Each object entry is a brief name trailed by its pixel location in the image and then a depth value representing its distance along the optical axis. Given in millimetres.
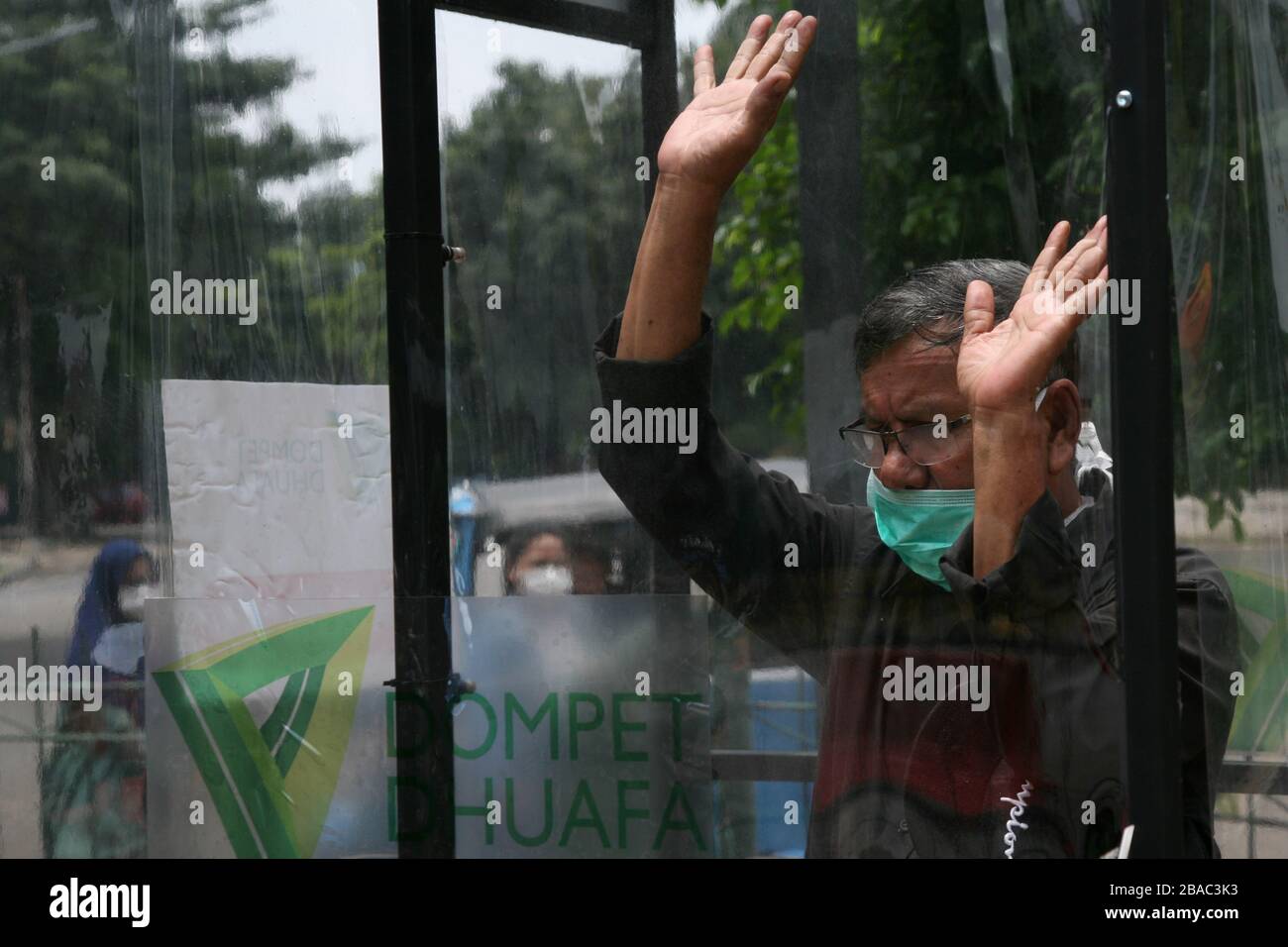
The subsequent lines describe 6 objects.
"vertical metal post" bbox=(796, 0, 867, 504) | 2463
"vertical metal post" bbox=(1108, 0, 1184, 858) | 2006
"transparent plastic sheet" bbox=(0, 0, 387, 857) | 2633
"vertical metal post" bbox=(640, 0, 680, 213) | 2506
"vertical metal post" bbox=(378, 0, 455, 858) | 2516
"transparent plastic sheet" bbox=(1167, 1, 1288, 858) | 2393
